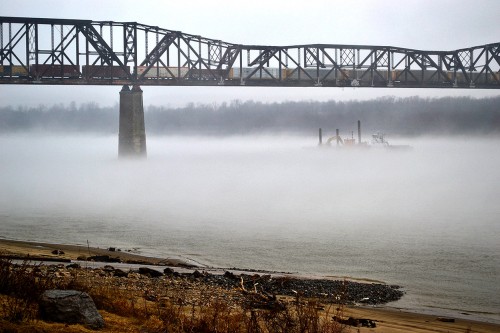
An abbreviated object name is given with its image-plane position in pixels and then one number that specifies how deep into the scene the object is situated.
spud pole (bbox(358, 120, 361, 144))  149.88
